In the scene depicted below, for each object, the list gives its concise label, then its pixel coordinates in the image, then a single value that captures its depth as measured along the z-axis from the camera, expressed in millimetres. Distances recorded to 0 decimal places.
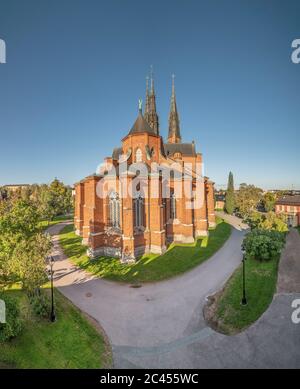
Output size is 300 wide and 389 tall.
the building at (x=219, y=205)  62681
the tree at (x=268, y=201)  47388
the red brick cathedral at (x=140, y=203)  20375
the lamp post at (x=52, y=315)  10703
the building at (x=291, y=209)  35250
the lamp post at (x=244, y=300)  11694
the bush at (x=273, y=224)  22375
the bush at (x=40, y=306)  10750
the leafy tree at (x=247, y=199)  42112
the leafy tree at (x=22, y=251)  10625
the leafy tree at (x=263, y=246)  17500
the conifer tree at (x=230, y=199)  51656
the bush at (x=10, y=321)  8398
